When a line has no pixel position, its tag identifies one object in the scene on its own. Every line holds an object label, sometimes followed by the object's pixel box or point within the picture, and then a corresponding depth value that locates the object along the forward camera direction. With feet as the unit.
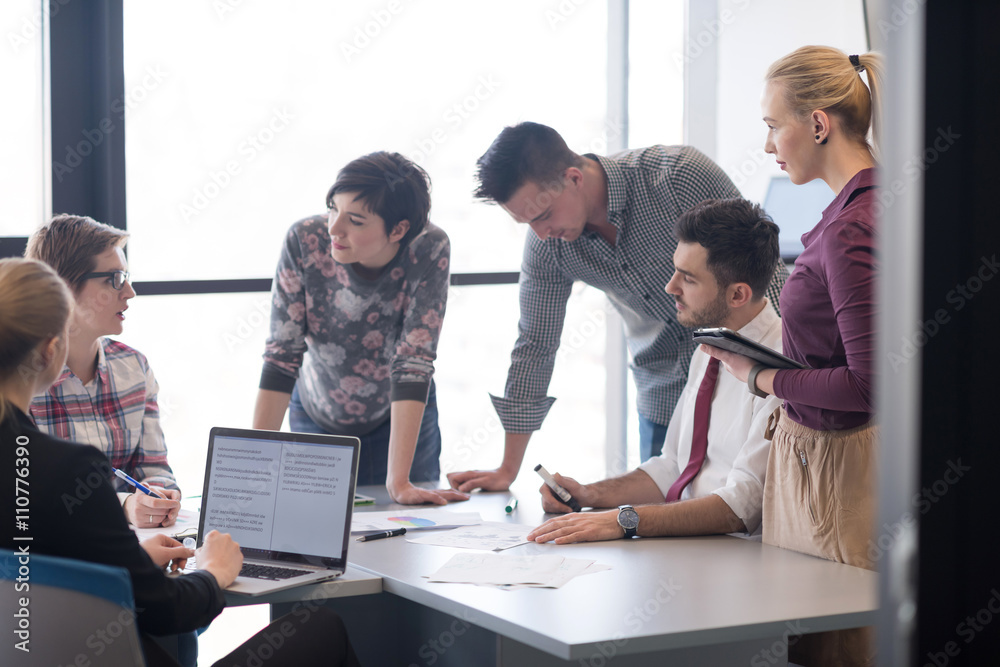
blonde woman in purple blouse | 16.94
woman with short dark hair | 19.68
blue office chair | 15.54
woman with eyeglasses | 18.67
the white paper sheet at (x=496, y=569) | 16.98
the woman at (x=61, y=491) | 15.97
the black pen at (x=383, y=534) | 18.06
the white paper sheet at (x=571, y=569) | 16.87
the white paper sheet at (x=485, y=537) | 17.88
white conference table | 16.15
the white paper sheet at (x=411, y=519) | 18.45
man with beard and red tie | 18.50
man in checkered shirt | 19.96
